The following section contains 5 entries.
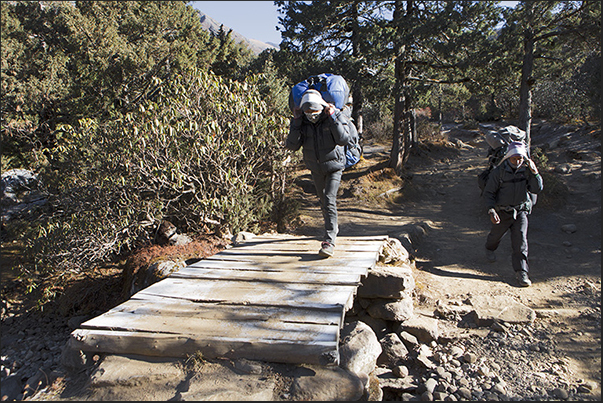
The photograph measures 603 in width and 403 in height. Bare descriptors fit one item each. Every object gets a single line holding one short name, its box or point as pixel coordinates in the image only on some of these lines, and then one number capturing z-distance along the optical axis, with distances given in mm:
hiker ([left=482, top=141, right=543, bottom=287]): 5109
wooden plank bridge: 2744
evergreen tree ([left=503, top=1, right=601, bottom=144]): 8633
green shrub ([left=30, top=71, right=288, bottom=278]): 6395
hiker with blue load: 4172
